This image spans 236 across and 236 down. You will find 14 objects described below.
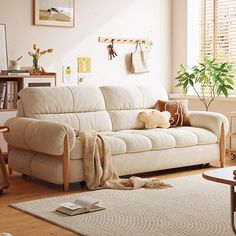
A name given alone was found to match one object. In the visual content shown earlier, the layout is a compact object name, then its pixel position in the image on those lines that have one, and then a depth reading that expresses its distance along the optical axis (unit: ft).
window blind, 24.94
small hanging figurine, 24.76
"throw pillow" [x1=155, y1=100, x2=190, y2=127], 21.79
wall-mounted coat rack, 24.52
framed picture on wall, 22.54
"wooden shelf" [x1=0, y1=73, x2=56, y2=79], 20.84
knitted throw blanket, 17.17
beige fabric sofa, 17.04
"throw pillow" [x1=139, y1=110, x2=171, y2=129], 21.09
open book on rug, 14.33
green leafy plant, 23.77
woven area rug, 12.96
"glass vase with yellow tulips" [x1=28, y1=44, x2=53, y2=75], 21.89
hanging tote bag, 25.52
